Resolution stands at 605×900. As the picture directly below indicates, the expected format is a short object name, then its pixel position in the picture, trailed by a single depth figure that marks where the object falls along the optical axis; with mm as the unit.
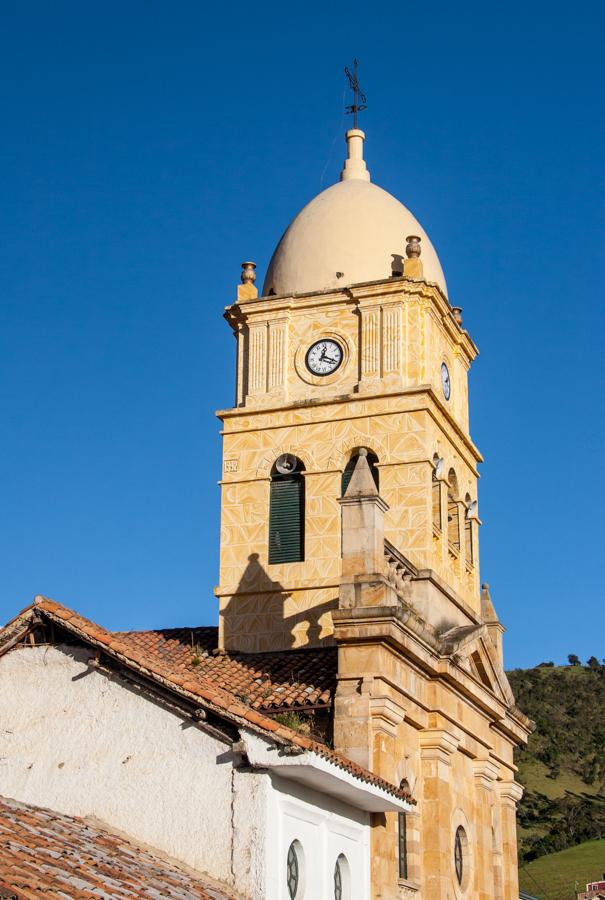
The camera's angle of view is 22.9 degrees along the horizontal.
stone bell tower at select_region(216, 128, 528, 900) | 25078
